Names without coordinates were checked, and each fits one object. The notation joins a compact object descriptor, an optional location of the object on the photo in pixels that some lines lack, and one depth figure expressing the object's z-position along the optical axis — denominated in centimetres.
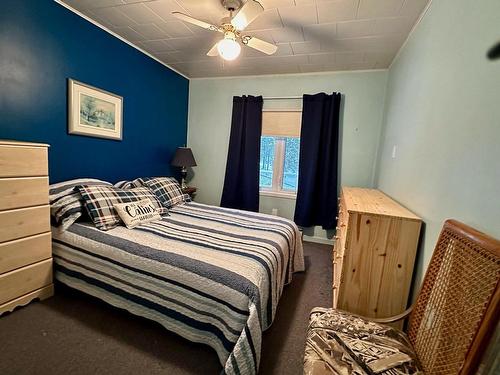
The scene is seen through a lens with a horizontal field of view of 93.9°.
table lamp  352
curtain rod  342
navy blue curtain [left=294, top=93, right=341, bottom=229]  325
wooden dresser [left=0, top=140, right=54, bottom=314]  157
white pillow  204
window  352
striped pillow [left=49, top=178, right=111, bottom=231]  193
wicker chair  73
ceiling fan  168
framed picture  227
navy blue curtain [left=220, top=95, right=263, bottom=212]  359
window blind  348
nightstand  370
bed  130
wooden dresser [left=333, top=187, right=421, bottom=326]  141
